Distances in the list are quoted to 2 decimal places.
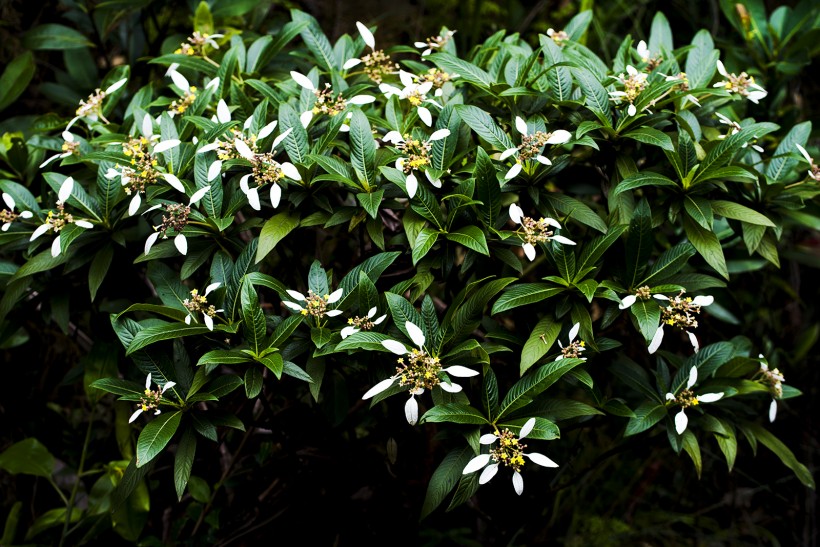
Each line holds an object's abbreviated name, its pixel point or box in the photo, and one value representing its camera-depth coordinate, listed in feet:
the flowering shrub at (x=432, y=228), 4.93
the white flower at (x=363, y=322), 4.86
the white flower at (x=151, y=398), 4.90
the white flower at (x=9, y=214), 5.62
